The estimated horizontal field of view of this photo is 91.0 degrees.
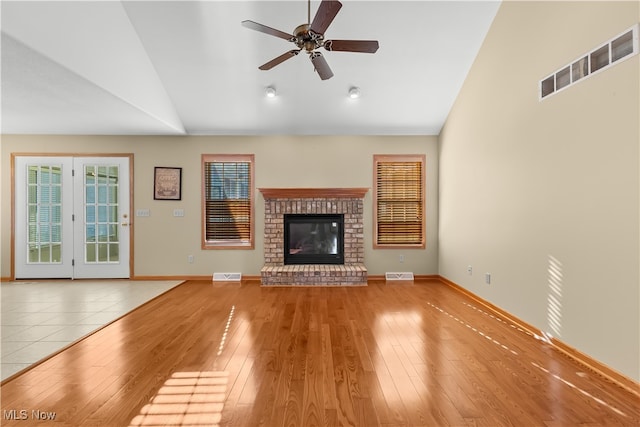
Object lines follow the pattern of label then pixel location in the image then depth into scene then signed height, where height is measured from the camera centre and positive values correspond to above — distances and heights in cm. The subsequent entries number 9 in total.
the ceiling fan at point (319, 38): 242 +150
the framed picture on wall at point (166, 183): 550 +45
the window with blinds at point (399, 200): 564 +17
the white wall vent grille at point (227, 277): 546 -118
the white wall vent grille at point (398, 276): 552 -116
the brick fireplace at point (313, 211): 541 -3
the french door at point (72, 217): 545 -16
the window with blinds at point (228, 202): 560 +12
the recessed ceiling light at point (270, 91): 456 +172
